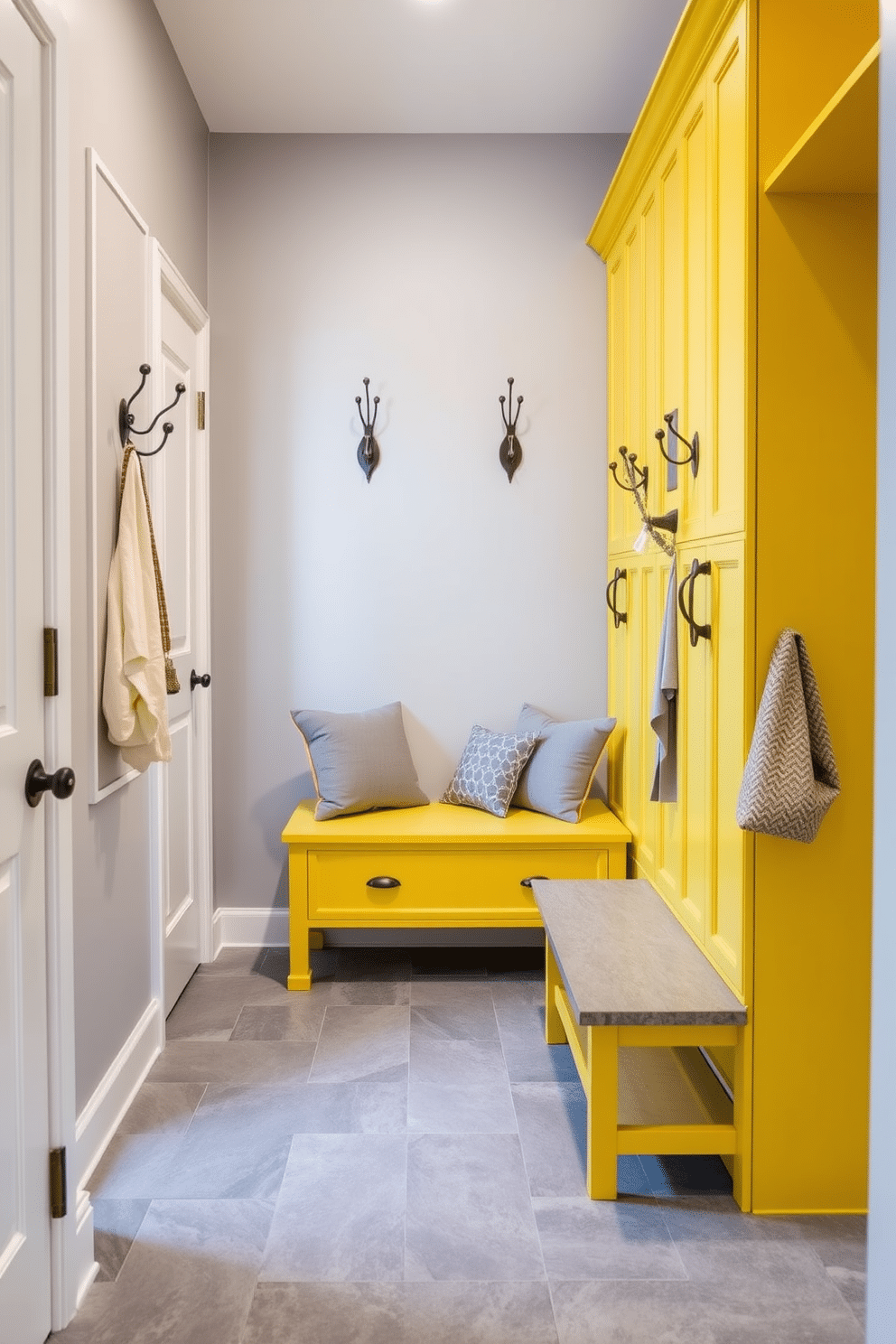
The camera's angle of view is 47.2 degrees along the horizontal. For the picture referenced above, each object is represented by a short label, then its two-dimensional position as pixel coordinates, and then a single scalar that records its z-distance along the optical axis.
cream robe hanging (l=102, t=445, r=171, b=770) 2.24
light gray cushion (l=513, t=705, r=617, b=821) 3.28
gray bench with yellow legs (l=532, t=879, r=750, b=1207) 2.02
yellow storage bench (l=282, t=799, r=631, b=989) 3.18
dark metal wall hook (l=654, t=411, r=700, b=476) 2.34
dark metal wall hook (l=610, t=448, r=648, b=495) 2.94
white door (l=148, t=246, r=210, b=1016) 2.95
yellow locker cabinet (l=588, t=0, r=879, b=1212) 1.96
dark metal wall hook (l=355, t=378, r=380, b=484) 3.52
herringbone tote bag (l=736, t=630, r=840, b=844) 1.86
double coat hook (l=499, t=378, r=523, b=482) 3.54
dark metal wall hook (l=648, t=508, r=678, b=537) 2.52
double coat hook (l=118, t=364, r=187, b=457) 2.41
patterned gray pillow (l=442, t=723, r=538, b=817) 3.34
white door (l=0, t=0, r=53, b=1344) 1.53
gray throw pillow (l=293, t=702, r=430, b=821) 3.33
